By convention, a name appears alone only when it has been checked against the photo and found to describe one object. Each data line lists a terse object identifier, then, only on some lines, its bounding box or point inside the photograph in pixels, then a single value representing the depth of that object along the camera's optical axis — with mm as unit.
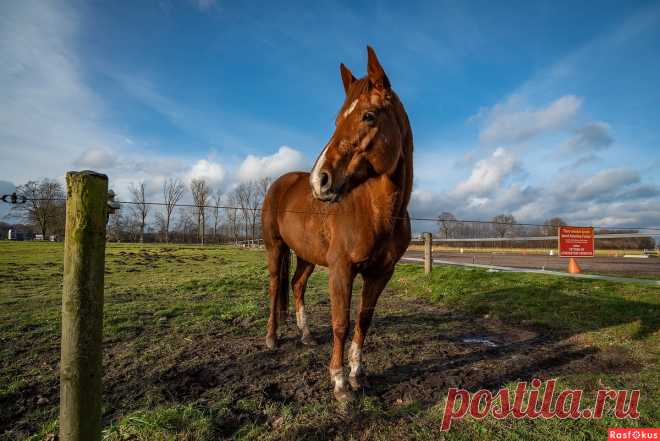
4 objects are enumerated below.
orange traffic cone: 7523
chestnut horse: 2668
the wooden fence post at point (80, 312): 1693
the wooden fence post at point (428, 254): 10273
